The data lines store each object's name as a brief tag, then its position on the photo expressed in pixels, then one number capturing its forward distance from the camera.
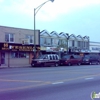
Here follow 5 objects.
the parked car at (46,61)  35.47
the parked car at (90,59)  44.41
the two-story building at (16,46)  37.91
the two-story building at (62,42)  46.23
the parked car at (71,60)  40.36
